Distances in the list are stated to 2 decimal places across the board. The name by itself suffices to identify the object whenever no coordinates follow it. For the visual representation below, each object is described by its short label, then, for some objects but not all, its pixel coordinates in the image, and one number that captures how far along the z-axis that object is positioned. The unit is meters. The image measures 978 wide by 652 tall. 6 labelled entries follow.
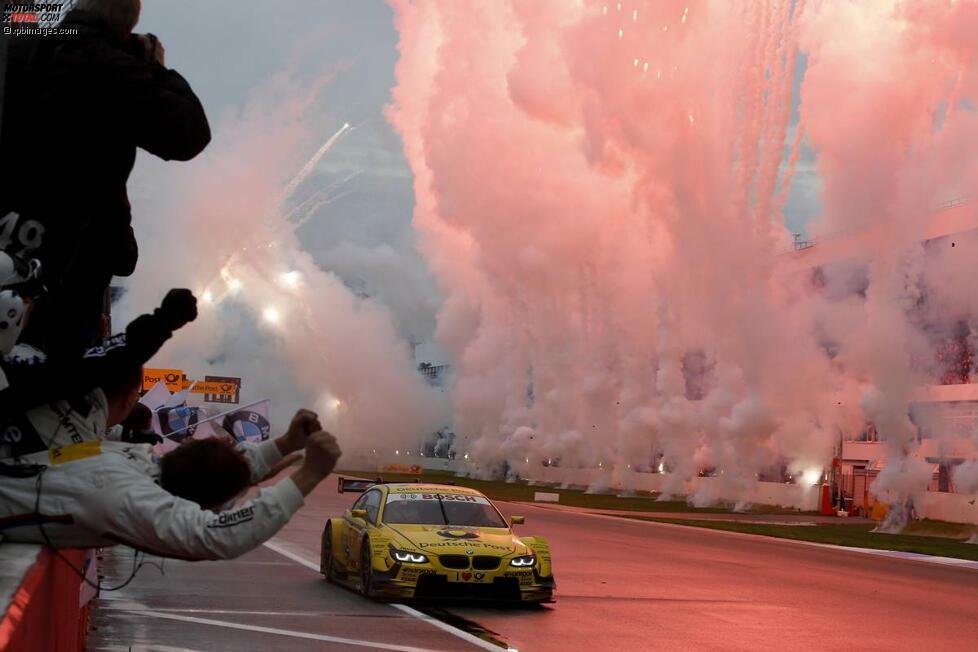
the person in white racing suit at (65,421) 7.83
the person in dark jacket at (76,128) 8.27
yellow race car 30.36
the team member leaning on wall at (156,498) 7.25
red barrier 7.11
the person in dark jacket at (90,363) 7.82
